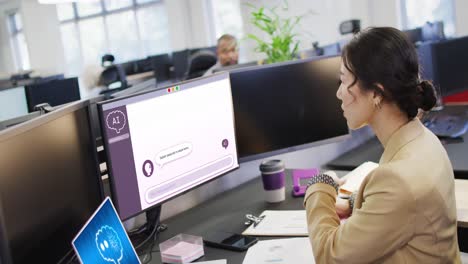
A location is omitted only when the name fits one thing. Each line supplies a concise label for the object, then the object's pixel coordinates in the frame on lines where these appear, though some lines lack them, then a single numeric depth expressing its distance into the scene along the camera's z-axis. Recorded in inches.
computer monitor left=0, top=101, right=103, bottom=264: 40.8
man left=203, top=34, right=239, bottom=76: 196.1
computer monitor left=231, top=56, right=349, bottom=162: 79.4
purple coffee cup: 77.6
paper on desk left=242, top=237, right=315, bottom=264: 57.9
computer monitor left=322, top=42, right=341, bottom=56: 195.5
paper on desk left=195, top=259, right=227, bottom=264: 59.4
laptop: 43.4
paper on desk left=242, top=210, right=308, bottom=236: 65.7
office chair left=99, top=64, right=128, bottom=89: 213.9
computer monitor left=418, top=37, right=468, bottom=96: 117.6
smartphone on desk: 63.2
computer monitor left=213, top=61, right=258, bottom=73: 130.0
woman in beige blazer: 46.3
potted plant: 137.2
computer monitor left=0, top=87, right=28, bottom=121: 130.6
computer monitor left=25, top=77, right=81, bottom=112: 131.4
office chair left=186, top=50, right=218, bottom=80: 201.0
